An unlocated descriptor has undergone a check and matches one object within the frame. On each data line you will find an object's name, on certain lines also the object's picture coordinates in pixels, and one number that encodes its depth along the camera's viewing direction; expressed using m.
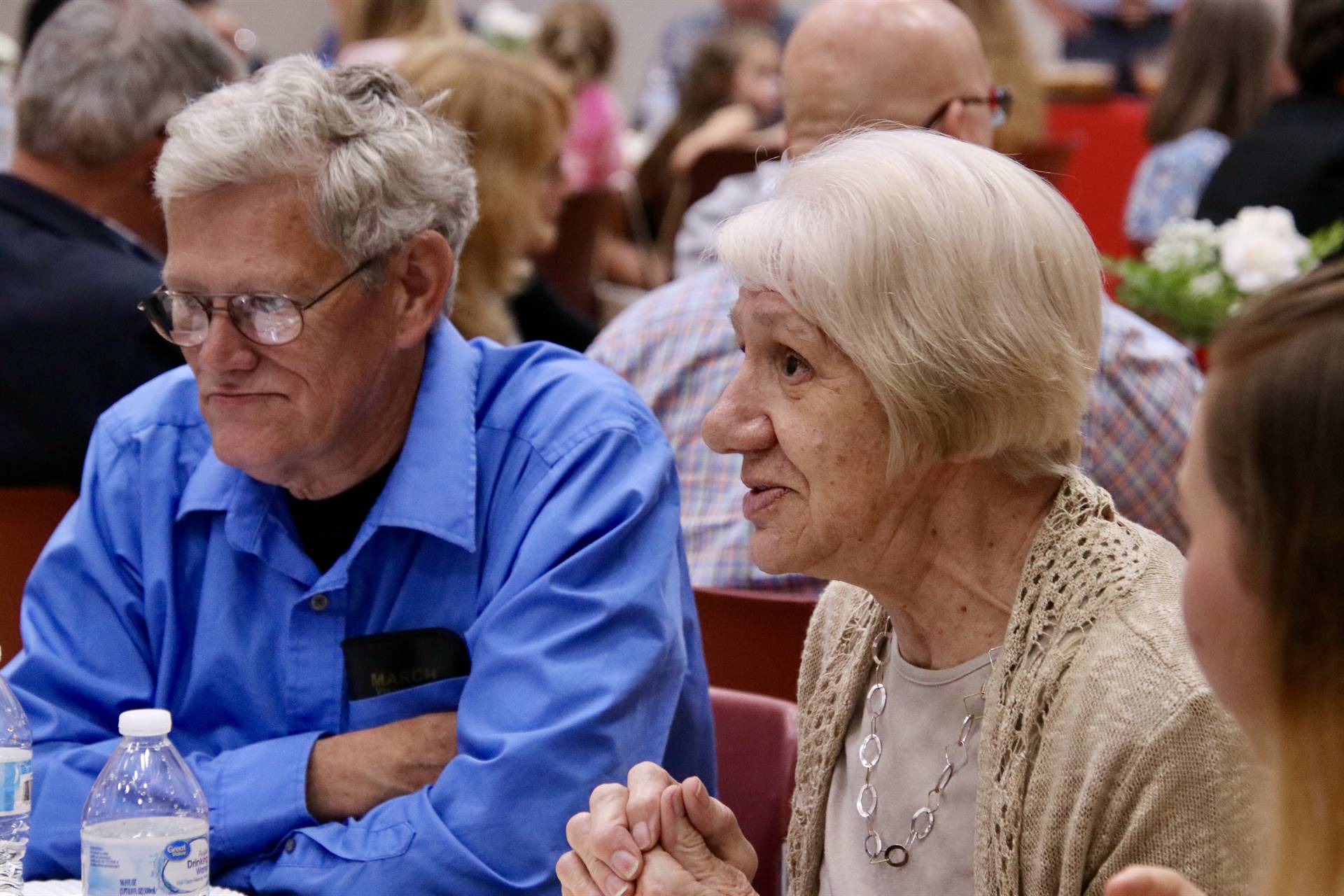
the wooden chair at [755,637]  4.65
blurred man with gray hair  5.84
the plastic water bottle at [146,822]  3.15
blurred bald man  5.82
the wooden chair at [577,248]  12.14
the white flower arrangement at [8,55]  11.57
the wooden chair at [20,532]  5.14
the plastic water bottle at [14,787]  3.49
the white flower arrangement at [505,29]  15.75
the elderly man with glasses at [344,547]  3.78
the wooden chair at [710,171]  12.48
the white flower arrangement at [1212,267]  6.97
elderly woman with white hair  2.96
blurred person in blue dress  12.00
